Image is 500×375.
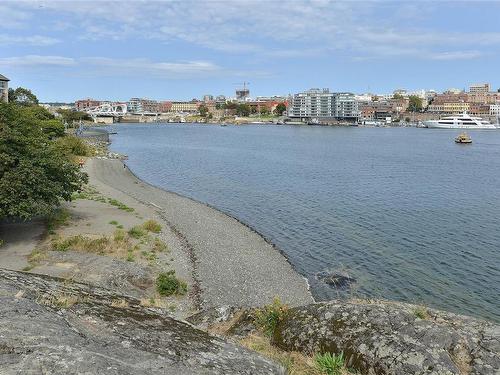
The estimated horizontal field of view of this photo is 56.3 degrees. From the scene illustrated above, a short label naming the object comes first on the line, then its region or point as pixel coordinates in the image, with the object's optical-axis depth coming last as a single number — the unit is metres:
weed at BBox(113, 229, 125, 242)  27.52
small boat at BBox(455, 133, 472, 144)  145.38
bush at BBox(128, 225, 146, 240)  30.04
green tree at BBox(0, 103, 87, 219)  25.19
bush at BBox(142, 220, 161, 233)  31.95
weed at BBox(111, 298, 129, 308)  7.79
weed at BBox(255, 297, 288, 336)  9.11
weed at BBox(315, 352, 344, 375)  7.15
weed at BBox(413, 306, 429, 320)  9.01
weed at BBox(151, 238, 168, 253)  27.78
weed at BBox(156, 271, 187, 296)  21.41
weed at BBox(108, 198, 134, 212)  38.83
